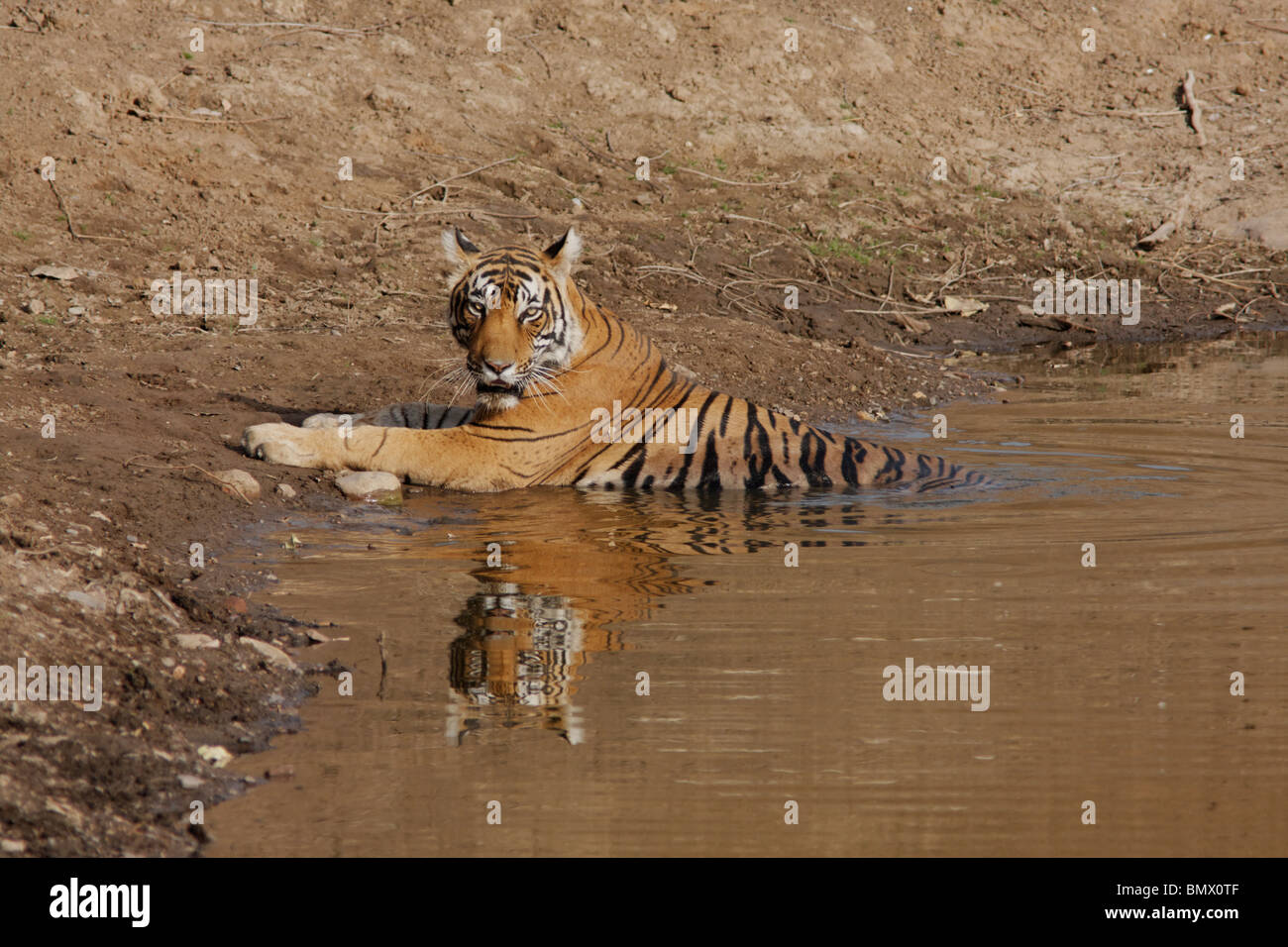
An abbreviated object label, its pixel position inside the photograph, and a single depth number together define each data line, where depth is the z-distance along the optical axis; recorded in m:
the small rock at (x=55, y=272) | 18.61
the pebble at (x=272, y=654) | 8.66
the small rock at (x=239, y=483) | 12.92
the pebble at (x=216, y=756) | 7.25
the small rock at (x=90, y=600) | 8.55
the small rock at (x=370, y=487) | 13.55
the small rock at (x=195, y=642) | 8.53
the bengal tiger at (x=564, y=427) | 14.03
